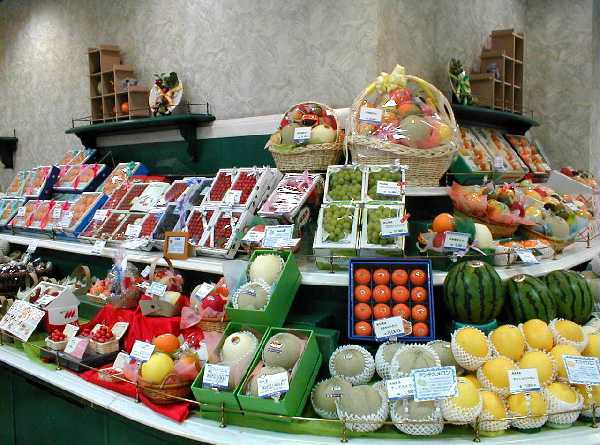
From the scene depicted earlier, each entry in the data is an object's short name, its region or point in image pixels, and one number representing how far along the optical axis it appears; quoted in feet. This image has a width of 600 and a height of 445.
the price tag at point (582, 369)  6.82
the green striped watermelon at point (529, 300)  8.21
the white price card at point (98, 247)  12.33
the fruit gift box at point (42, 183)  17.54
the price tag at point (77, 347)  9.53
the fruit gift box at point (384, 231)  8.71
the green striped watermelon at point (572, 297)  8.63
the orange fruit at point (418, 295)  8.14
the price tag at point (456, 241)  8.71
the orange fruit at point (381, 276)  8.34
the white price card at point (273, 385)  6.85
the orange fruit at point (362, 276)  8.38
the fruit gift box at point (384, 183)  9.53
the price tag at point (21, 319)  10.69
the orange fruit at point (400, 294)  8.18
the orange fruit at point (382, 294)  8.21
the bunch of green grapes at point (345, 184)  9.84
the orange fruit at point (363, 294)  8.23
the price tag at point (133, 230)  12.30
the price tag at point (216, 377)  7.22
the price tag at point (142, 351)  8.30
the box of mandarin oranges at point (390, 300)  7.89
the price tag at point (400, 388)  6.70
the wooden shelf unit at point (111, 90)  17.19
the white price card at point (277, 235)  9.43
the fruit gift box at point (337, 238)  9.04
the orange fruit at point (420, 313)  8.00
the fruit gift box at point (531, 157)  17.97
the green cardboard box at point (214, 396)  7.06
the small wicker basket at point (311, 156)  11.05
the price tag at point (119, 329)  9.78
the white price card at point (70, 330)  10.16
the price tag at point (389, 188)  9.50
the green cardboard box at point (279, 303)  8.05
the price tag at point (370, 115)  10.51
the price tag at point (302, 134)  11.13
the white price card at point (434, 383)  6.61
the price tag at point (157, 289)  9.72
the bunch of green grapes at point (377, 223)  8.89
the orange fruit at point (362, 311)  8.14
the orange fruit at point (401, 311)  8.04
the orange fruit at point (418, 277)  8.28
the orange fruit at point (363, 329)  8.03
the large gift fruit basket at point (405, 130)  10.05
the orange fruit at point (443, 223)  9.10
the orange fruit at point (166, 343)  8.54
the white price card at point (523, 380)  6.84
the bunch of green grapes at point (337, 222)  9.18
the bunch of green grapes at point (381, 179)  9.66
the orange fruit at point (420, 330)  7.89
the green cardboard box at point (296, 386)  6.86
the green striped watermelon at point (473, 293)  8.02
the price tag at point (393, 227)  8.65
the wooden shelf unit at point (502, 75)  16.92
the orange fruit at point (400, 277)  8.30
